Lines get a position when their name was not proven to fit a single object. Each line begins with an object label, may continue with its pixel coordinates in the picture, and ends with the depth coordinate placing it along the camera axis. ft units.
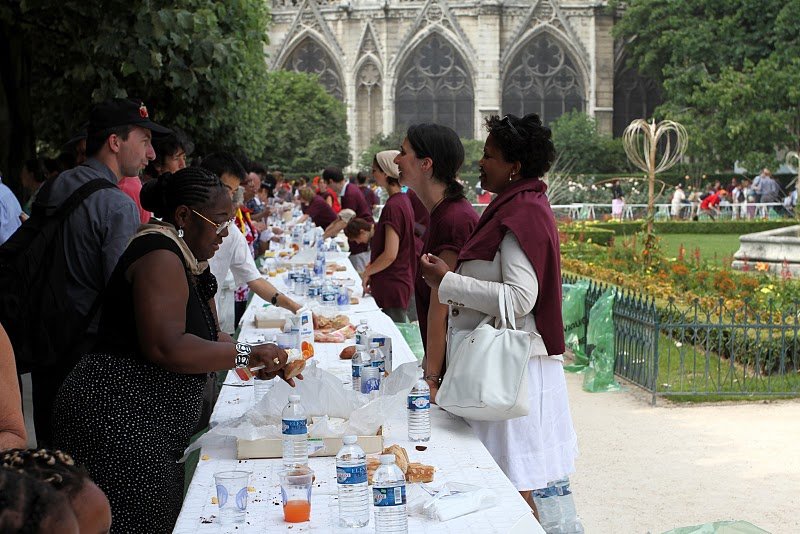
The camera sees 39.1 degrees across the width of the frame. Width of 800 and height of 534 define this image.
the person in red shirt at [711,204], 106.01
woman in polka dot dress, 10.36
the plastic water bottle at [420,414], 11.78
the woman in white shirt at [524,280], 12.12
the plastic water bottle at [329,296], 23.15
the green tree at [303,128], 122.52
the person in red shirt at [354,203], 35.17
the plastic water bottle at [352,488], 9.32
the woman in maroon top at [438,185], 13.99
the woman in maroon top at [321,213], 47.37
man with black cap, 14.06
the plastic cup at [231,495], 9.54
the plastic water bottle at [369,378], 13.88
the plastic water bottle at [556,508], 12.69
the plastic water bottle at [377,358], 14.30
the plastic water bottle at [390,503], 9.07
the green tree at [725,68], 109.09
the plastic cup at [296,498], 9.52
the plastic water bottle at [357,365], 14.29
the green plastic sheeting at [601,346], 29.19
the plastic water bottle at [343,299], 23.40
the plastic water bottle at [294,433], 10.84
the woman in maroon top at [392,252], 22.97
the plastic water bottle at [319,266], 29.66
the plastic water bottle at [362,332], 16.36
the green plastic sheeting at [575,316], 33.06
